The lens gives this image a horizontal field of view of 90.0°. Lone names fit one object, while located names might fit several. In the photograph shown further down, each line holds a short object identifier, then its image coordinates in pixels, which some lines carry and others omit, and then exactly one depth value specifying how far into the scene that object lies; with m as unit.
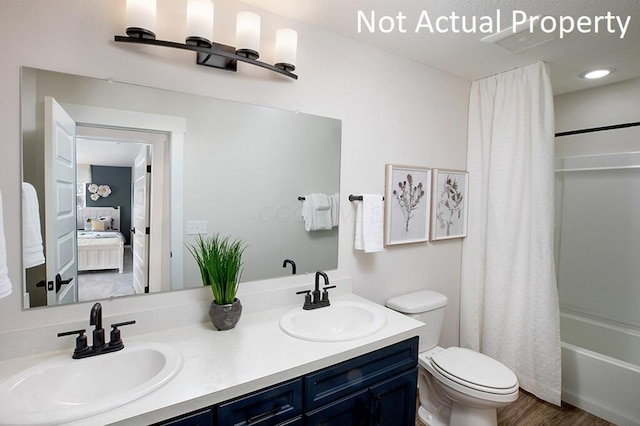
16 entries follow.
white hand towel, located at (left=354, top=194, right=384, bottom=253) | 1.89
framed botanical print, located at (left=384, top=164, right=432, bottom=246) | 2.09
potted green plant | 1.38
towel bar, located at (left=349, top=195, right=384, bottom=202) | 1.91
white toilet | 1.64
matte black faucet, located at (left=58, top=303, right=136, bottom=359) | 1.12
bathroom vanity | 0.94
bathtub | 1.98
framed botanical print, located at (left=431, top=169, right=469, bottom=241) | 2.36
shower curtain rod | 2.46
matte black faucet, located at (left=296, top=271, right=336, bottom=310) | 1.67
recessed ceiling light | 2.30
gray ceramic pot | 1.37
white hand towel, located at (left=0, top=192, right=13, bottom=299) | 0.91
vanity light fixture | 1.22
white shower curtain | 2.12
